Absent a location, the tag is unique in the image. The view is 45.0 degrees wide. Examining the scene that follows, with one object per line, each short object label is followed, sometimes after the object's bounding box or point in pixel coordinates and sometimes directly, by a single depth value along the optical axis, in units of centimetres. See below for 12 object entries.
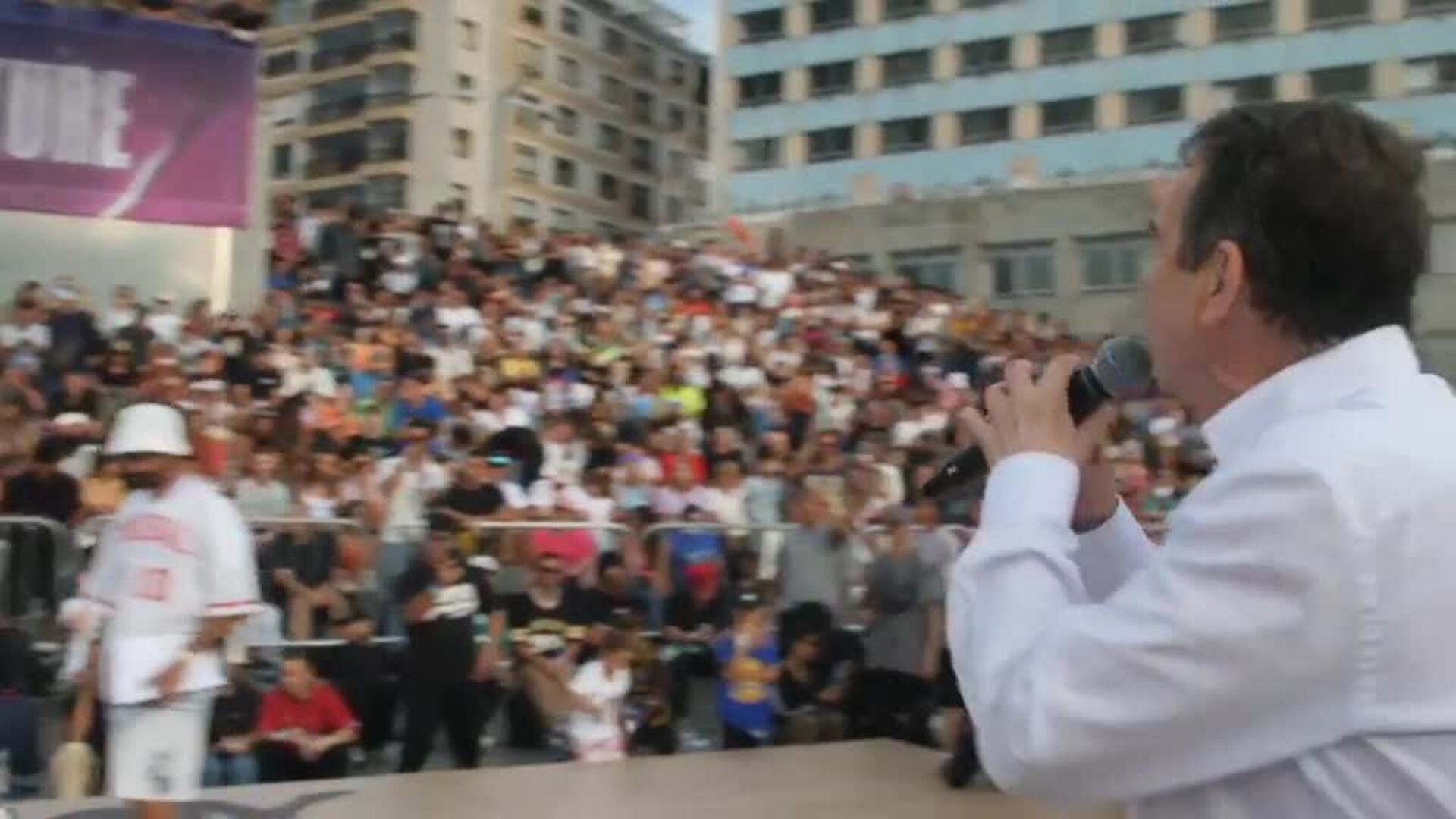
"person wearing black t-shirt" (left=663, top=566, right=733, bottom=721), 1125
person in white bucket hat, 598
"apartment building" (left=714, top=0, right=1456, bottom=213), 5084
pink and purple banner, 1595
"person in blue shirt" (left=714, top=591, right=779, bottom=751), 1096
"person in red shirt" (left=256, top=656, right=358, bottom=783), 930
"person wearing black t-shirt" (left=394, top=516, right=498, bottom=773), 966
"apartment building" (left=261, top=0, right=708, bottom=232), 7069
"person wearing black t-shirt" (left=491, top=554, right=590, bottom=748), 1030
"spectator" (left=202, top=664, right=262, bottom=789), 909
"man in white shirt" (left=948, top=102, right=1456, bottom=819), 142
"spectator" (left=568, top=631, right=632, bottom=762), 1019
